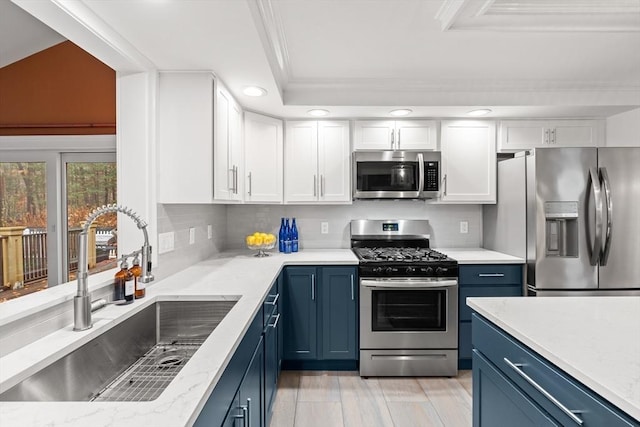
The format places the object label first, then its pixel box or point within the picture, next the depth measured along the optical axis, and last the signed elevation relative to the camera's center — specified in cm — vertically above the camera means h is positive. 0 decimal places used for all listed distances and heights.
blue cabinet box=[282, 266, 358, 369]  300 -82
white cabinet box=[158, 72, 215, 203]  225 +47
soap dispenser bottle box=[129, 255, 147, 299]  172 -30
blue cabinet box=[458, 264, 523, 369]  300 -59
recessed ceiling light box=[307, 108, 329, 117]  311 +83
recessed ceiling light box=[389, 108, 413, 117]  311 +83
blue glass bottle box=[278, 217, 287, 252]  345 -23
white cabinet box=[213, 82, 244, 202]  236 +44
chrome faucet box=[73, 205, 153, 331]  131 -28
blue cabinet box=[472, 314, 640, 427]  94 -54
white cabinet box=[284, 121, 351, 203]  338 +48
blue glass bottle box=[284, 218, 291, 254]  343 -25
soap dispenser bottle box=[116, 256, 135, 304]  167 -32
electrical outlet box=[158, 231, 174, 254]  220 -18
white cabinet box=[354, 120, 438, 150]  338 +68
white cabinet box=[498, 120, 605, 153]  336 +68
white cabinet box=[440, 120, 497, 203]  338 +50
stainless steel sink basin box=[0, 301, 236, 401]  118 -55
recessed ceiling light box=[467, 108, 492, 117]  311 +83
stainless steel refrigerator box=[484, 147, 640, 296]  276 -8
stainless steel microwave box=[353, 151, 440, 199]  331 +32
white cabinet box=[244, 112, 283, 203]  313 +45
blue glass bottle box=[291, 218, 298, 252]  347 -24
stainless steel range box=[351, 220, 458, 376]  296 -85
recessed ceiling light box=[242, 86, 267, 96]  261 +85
